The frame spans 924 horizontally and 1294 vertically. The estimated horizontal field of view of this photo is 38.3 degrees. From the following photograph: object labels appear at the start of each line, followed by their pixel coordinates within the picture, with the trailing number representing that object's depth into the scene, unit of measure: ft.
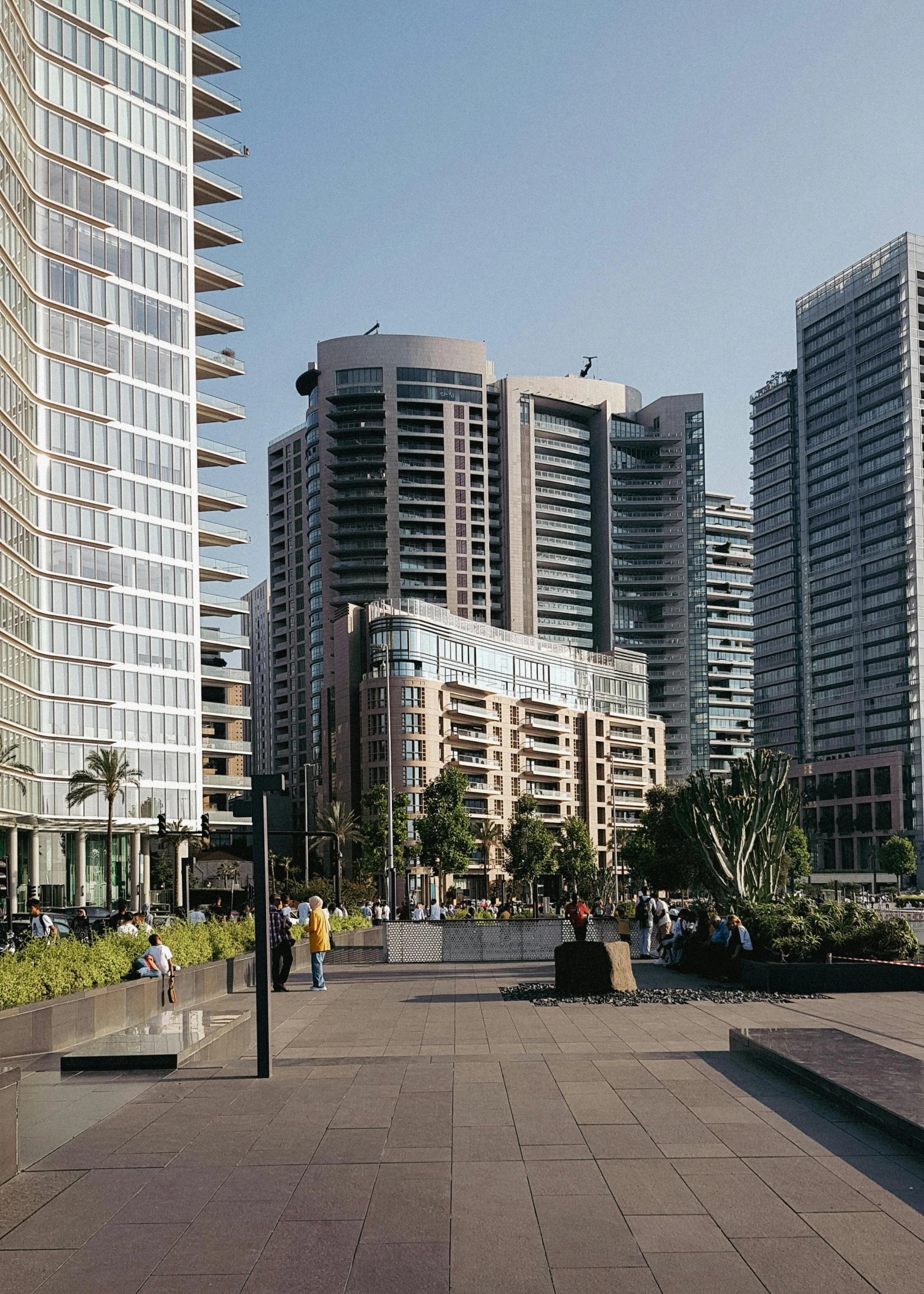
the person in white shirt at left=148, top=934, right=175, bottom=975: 59.52
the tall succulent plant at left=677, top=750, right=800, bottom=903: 122.11
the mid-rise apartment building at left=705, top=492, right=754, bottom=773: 634.02
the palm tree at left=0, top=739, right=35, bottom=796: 194.18
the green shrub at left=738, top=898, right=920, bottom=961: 75.56
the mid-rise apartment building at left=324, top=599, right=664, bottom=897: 371.97
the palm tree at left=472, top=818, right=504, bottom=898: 376.48
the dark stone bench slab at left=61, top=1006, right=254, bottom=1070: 40.34
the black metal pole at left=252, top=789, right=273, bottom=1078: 38.47
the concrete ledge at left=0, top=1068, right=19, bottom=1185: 24.99
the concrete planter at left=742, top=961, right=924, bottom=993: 70.08
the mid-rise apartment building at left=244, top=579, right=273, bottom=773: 606.96
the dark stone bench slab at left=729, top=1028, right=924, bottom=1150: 30.42
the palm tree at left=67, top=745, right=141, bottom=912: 215.72
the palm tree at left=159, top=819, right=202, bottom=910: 235.40
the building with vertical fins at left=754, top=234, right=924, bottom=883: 556.51
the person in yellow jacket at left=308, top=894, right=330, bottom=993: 76.28
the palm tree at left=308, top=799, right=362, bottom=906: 316.19
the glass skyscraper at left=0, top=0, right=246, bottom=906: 211.20
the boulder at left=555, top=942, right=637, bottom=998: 68.23
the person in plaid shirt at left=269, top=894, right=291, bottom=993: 77.10
